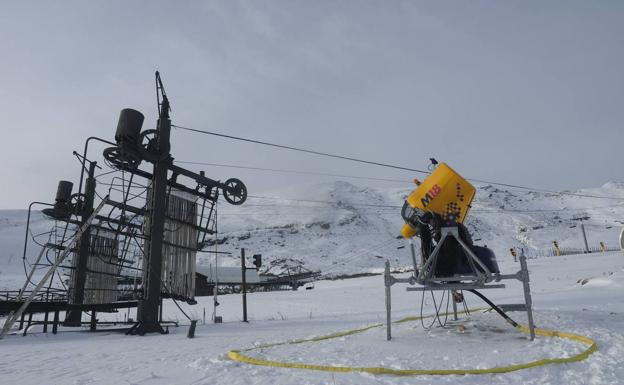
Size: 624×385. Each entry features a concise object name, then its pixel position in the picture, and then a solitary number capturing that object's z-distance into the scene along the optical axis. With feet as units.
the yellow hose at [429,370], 15.08
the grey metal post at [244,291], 55.16
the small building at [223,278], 167.12
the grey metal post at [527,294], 20.88
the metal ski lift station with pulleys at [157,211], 37.91
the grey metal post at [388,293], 23.07
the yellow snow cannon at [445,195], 24.30
